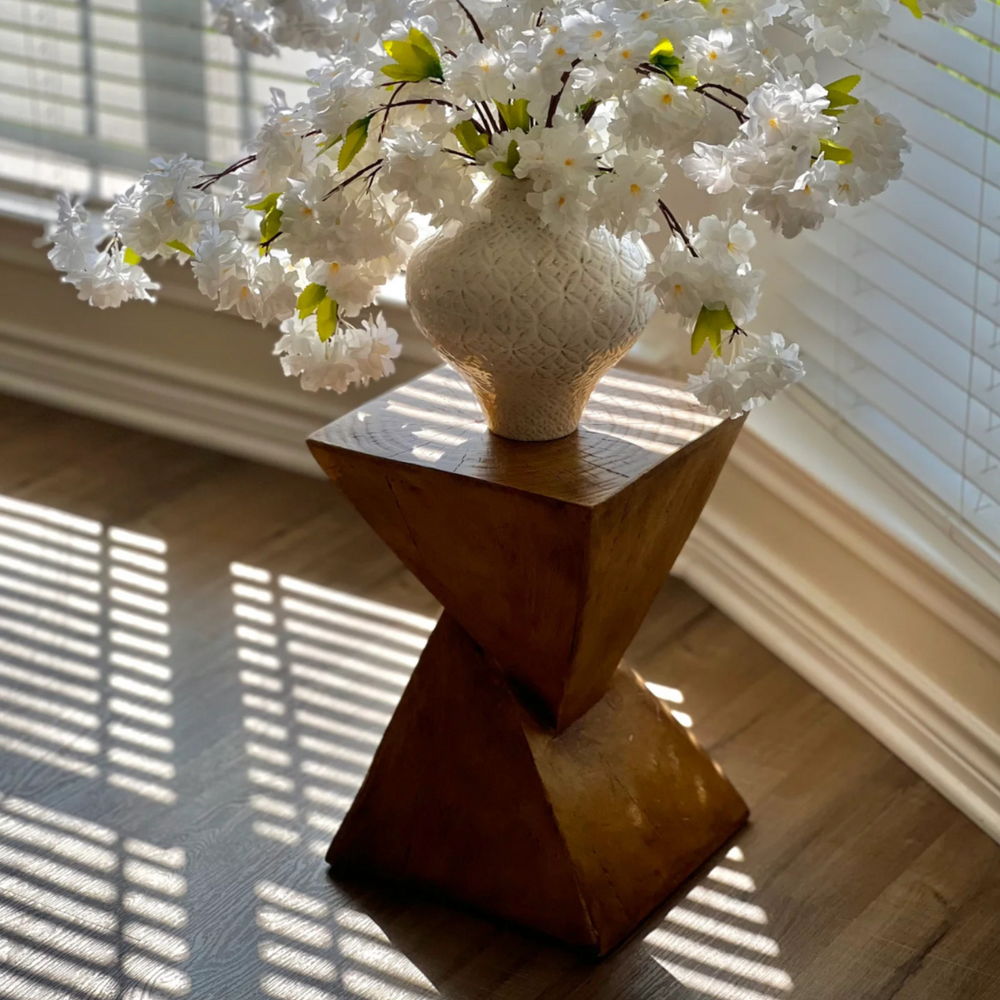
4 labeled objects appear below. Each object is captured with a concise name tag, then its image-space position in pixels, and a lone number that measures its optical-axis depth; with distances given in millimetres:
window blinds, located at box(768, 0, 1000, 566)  2843
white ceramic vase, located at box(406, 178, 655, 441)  2569
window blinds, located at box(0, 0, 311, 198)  3655
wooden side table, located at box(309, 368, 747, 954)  2634
